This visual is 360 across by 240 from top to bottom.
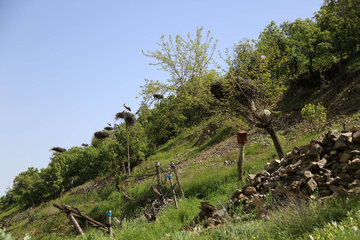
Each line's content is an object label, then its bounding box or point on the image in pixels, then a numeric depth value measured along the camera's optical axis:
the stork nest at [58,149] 41.91
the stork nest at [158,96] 14.56
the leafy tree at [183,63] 14.80
